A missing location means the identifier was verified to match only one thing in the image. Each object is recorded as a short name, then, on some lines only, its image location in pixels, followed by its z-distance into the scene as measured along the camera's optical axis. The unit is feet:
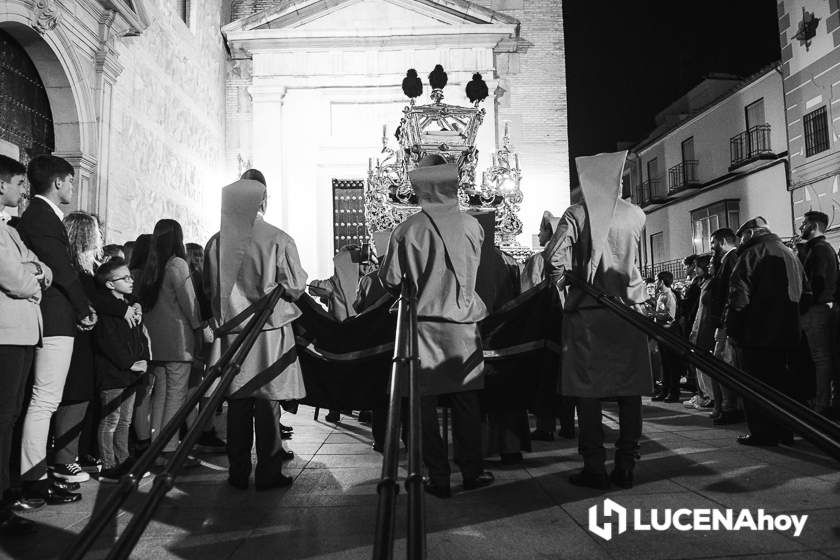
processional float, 42.88
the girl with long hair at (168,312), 16.30
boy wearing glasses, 14.73
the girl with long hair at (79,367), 13.67
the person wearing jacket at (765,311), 17.35
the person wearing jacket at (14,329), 10.92
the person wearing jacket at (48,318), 12.26
